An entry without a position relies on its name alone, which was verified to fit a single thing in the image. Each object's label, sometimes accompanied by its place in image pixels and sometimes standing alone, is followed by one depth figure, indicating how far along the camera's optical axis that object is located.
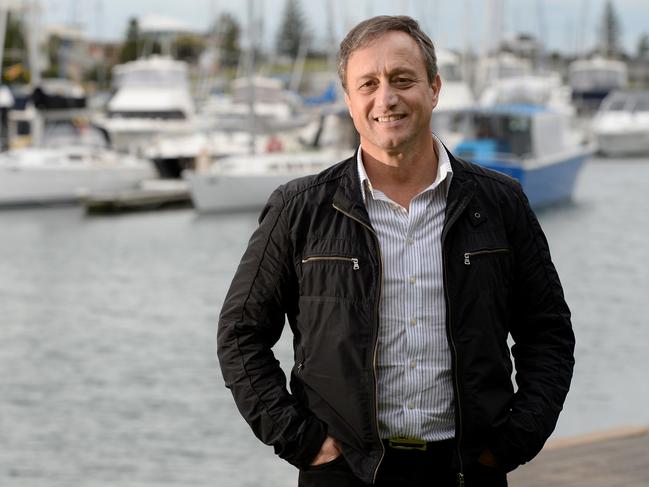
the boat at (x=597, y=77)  79.12
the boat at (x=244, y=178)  32.16
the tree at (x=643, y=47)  119.00
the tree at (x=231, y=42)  112.81
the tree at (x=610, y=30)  120.06
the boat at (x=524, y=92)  50.25
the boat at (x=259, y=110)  46.03
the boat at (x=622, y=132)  51.81
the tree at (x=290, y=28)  126.69
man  2.89
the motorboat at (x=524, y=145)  29.45
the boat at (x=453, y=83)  45.44
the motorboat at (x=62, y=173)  34.69
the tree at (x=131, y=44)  110.06
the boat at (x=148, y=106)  43.97
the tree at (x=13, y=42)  78.99
